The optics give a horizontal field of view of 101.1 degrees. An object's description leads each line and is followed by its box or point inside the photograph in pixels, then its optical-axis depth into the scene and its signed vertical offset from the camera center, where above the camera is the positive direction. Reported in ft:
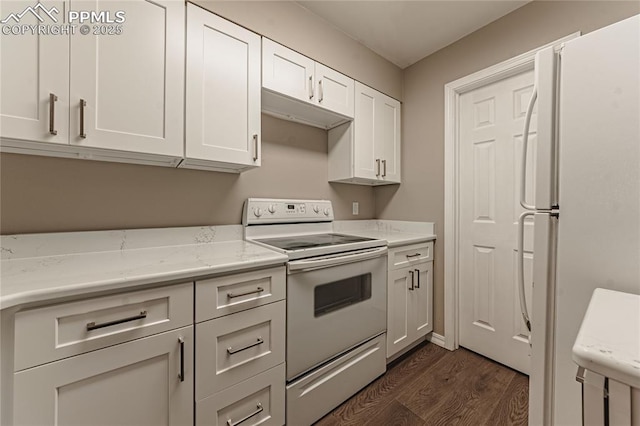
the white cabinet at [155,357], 2.61 -1.75
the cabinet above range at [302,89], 5.42 +2.79
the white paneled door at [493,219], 6.25 -0.15
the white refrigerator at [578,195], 2.59 +0.21
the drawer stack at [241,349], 3.57 -2.02
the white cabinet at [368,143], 7.14 +1.99
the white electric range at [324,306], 4.48 -1.83
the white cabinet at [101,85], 3.19 +1.70
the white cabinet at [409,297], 6.33 -2.18
